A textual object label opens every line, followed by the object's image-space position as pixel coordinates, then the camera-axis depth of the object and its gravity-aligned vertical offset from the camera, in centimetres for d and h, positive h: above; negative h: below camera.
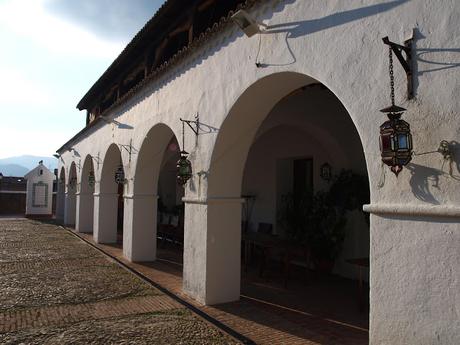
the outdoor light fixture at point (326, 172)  962 +57
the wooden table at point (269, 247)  805 -98
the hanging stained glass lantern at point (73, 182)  2191 +58
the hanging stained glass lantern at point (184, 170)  739 +43
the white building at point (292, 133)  337 +98
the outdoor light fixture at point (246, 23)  551 +224
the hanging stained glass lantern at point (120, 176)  1209 +51
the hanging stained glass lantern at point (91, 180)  1586 +50
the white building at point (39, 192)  2786 +5
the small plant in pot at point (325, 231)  910 -71
